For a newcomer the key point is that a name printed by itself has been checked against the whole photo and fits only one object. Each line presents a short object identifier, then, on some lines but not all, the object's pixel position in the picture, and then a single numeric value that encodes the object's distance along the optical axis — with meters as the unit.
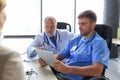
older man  1.88
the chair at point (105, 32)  1.60
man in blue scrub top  1.33
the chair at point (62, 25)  2.43
